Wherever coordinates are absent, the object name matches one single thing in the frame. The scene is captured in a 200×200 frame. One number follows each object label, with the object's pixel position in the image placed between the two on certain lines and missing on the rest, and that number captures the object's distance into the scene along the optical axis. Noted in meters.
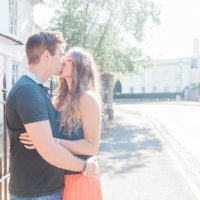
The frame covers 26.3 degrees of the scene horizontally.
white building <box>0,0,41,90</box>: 14.38
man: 2.32
